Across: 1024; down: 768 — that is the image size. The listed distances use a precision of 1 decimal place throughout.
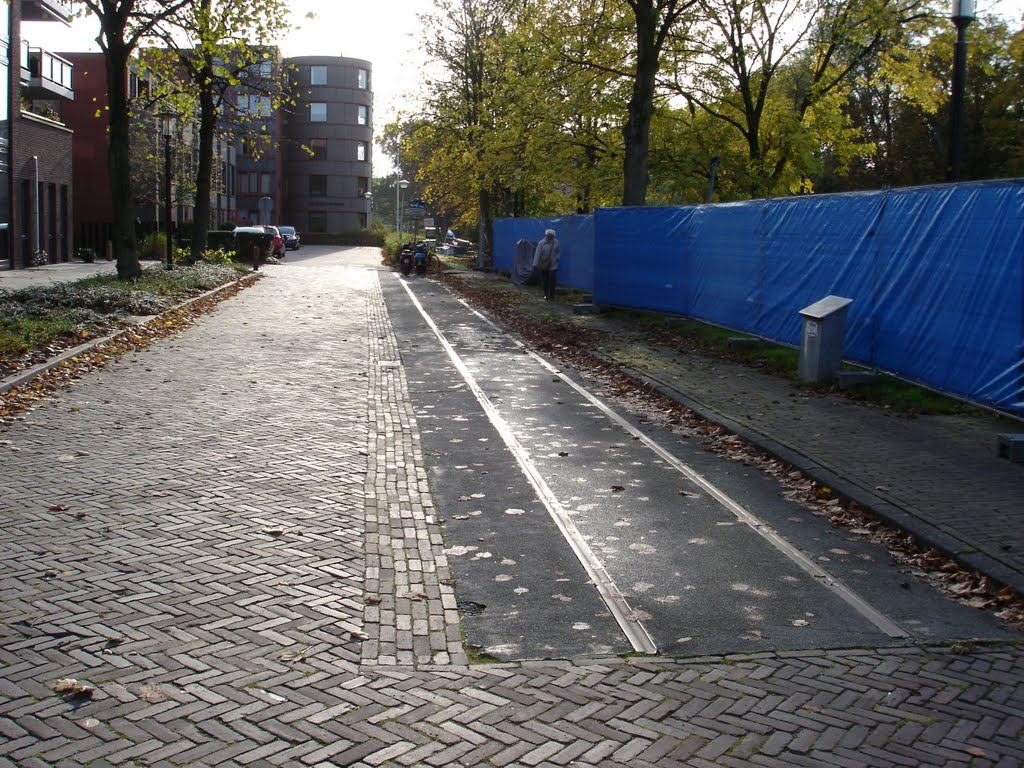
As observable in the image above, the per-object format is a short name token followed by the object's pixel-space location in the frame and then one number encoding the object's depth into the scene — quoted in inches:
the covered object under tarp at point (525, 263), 1430.9
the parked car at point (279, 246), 2261.3
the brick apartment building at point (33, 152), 1403.8
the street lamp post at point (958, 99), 582.3
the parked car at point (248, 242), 1895.9
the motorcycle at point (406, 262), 1763.0
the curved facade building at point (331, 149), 4151.1
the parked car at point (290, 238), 2954.2
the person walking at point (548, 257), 1096.8
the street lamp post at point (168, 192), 1301.7
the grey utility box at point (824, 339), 499.8
